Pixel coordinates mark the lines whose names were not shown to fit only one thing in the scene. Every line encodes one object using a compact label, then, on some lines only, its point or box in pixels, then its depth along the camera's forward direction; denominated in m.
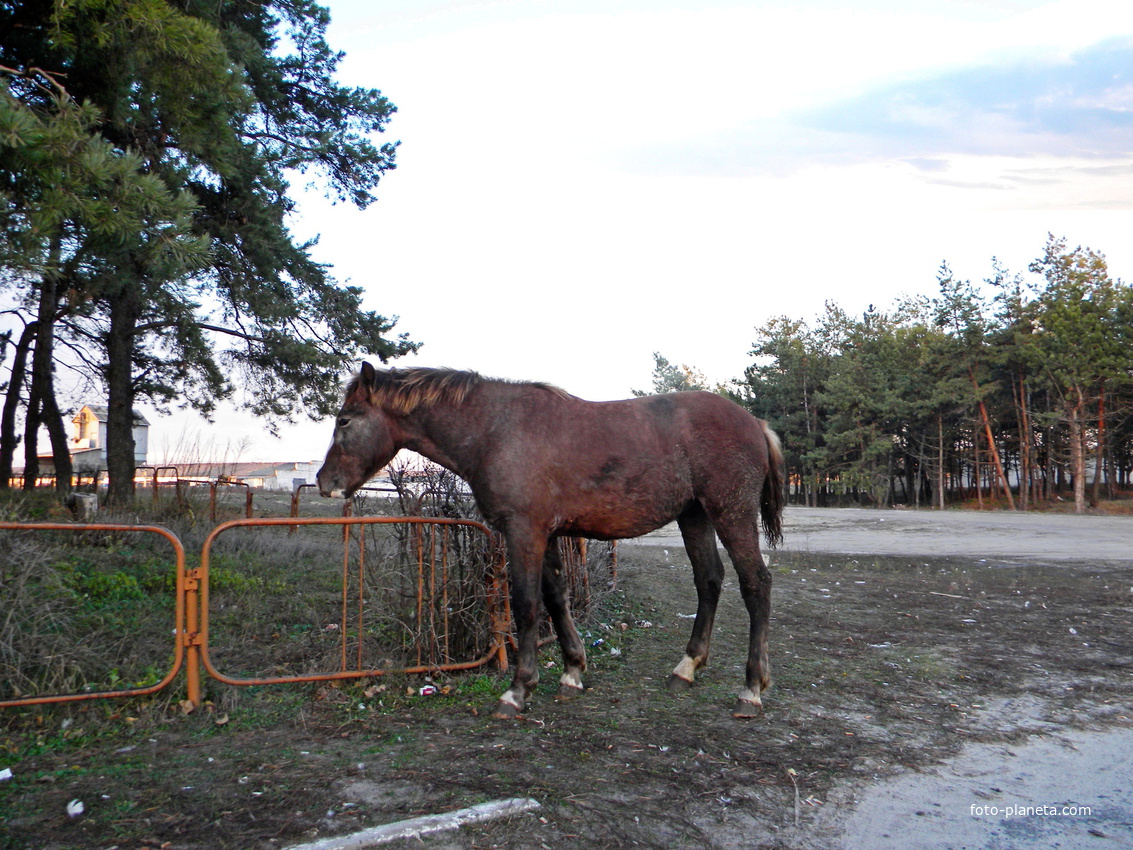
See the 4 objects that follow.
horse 4.72
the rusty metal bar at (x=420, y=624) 4.51
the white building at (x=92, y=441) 25.80
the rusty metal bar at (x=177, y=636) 4.09
